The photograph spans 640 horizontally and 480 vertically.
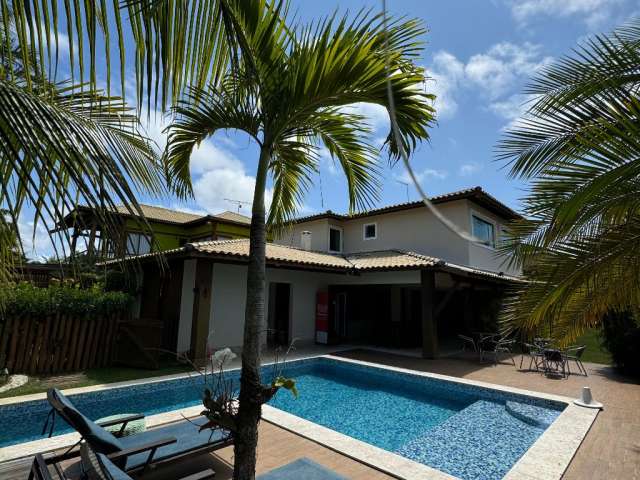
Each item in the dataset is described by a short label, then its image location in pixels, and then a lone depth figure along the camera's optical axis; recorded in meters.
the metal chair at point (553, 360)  10.91
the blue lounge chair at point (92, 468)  2.83
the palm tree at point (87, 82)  1.34
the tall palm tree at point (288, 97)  3.23
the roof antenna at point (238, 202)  27.31
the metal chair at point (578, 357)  10.84
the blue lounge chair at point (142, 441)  4.10
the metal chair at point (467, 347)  15.80
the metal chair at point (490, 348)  13.26
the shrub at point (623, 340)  10.60
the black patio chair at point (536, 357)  12.05
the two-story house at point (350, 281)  13.36
